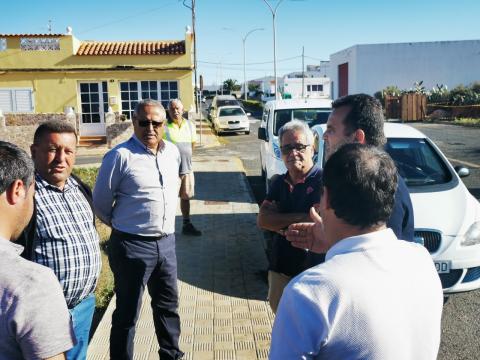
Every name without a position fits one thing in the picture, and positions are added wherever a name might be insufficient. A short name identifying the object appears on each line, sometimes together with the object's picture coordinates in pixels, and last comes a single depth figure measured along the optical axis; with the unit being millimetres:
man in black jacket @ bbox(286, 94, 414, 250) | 2311
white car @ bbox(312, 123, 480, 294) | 4598
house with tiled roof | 21953
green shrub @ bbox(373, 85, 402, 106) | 39994
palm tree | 91312
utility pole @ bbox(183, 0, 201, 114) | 23766
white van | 9266
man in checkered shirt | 2635
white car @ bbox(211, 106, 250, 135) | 26109
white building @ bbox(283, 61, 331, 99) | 68500
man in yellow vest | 6832
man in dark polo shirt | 3121
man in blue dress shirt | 3385
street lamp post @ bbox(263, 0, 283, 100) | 31738
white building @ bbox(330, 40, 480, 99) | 48062
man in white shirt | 1326
